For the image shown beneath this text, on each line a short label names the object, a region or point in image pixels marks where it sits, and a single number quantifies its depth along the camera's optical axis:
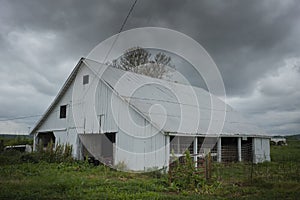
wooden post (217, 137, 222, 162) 18.11
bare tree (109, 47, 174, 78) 27.69
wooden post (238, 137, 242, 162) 19.42
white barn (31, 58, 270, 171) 14.26
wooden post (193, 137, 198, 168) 15.58
